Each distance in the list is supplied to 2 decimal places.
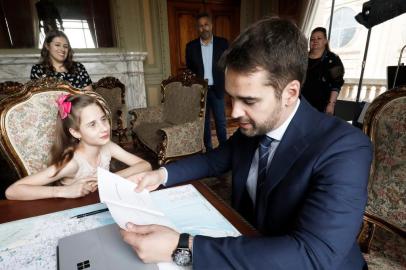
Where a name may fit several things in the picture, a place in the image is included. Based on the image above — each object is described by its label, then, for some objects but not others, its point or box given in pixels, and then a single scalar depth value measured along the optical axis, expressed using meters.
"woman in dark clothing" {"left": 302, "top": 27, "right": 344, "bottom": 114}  2.66
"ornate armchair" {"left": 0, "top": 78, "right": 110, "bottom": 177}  1.34
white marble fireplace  3.82
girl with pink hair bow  1.30
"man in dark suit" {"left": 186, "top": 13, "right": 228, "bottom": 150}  3.32
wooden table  0.83
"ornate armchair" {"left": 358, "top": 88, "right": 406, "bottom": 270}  1.13
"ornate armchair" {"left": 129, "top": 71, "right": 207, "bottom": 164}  2.55
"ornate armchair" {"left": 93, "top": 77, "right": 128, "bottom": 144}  3.88
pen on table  0.84
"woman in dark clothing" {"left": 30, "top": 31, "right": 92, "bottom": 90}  2.39
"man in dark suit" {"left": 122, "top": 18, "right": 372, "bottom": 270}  0.60
